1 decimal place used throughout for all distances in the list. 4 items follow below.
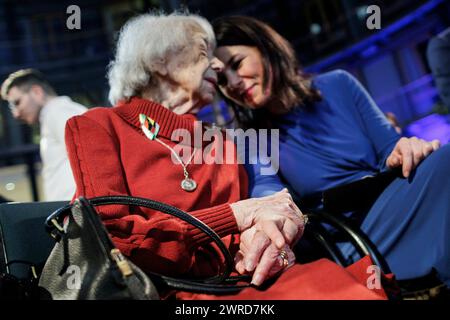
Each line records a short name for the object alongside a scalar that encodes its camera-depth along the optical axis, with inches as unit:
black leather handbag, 31.3
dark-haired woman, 59.9
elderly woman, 40.2
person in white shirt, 95.2
